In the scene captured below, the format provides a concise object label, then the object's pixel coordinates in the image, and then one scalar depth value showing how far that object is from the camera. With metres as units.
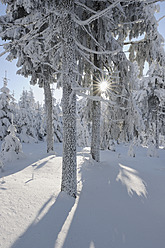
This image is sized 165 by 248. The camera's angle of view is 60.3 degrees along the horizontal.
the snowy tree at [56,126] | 23.33
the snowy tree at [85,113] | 8.25
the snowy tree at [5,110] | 17.67
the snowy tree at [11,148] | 7.24
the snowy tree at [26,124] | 21.77
